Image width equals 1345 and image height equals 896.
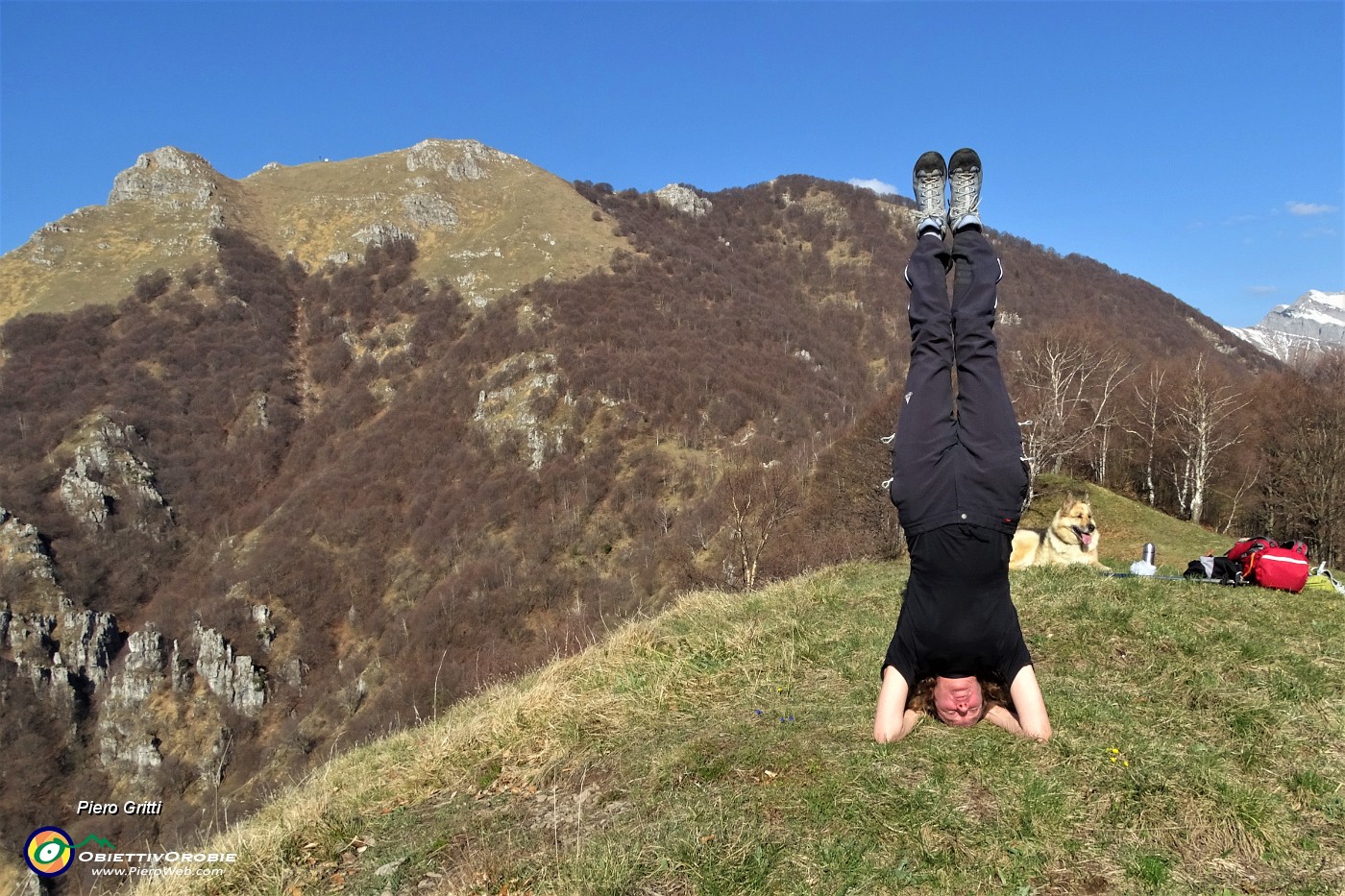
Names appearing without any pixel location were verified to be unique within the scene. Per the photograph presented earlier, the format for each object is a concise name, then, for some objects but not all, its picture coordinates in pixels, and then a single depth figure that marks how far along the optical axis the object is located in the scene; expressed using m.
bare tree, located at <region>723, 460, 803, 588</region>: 37.25
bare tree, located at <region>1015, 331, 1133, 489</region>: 27.70
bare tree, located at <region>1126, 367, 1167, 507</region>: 34.97
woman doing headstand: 3.58
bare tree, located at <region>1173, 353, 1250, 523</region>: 30.38
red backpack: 7.80
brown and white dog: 9.90
